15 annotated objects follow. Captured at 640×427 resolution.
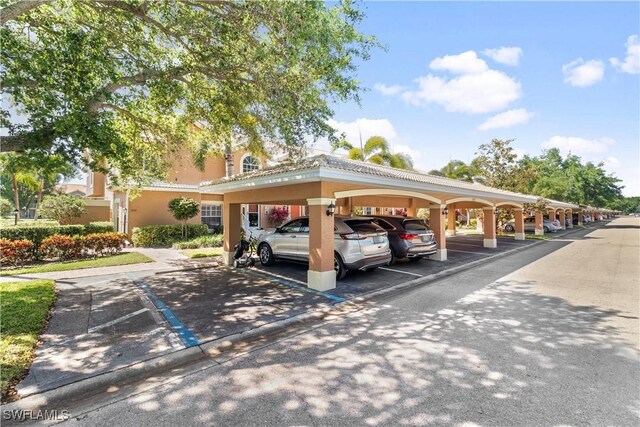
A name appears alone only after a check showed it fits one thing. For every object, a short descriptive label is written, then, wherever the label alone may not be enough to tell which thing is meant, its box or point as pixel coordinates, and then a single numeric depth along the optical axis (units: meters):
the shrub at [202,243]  15.59
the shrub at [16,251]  10.53
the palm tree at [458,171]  30.62
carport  7.55
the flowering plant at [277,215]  22.88
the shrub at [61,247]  11.77
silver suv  8.47
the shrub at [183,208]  16.58
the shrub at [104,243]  12.67
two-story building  17.75
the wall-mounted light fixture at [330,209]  7.61
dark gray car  10.78
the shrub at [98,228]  14.85
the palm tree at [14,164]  5.97
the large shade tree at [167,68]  5.88
